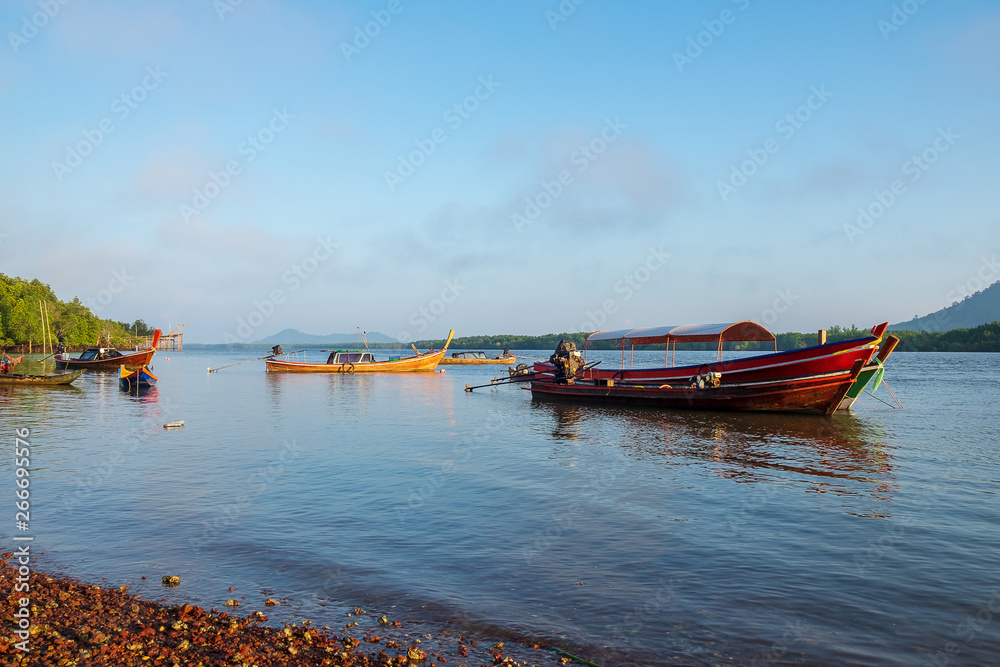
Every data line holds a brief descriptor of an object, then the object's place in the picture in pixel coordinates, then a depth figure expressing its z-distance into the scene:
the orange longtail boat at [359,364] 61.15
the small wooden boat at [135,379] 39.16
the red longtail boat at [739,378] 23.20
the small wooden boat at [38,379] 35.41
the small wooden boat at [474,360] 82.00
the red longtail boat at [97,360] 54.53
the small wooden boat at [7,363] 39.67
